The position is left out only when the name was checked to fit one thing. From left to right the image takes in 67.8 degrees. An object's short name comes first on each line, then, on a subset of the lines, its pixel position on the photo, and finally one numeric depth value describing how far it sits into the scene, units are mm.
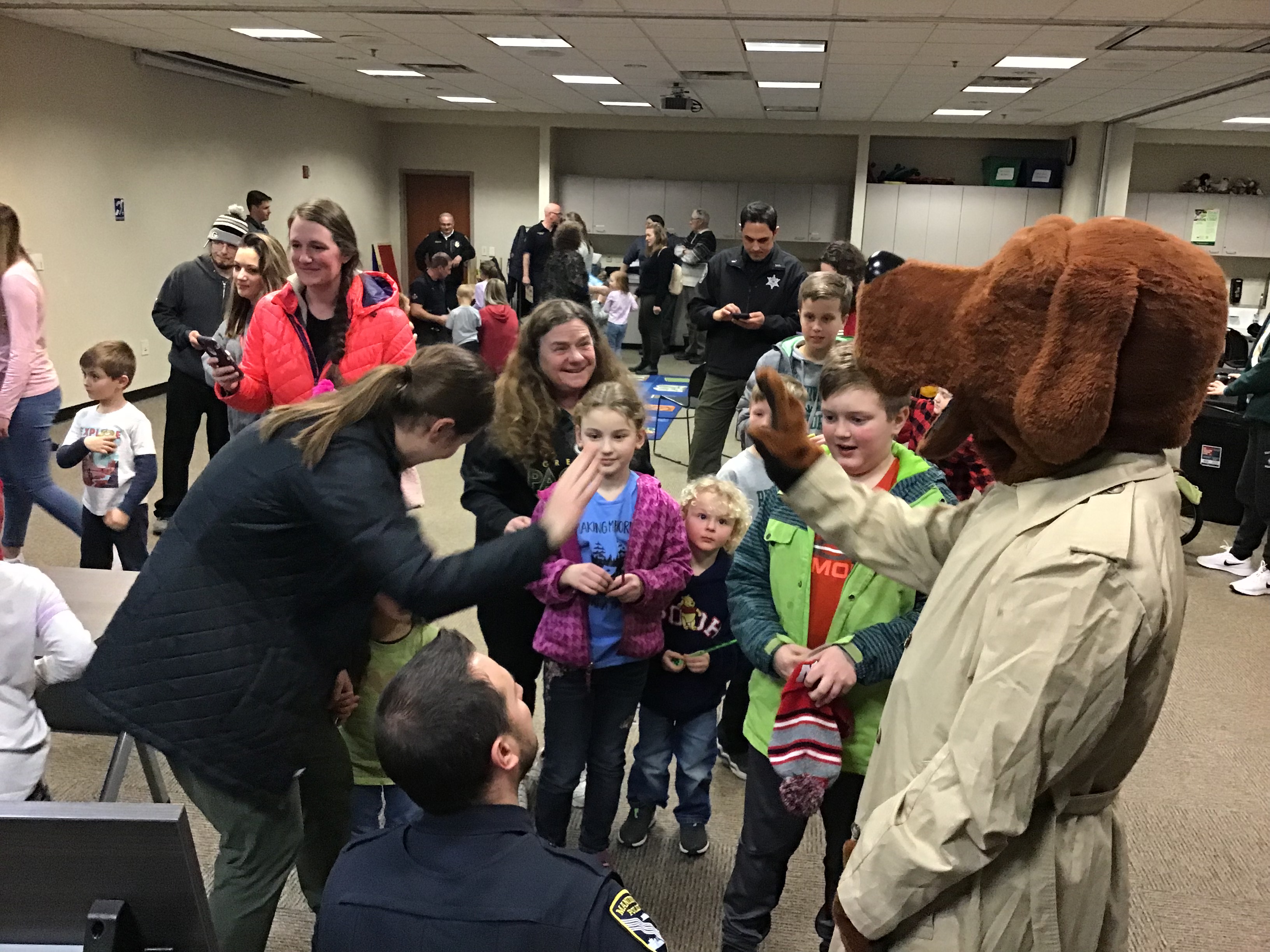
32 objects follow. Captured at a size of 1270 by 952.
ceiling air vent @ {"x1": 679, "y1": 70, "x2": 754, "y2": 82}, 8773
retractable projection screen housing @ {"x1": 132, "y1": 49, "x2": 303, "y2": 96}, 8516
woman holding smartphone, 3793
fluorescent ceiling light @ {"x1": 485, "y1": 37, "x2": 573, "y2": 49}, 7469
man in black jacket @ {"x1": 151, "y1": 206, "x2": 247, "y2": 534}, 4707
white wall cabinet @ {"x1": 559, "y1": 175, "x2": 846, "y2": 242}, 13133
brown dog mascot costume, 990
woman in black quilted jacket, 1528
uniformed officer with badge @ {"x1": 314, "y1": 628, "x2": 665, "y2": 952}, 1099
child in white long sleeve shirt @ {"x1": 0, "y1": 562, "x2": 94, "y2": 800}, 1783
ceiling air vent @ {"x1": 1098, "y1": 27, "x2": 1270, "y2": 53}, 6121
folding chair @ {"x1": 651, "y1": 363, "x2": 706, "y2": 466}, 6246
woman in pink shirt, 3719
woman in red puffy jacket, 2887
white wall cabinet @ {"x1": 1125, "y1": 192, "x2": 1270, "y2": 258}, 11898
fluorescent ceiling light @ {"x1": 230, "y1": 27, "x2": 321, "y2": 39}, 7398
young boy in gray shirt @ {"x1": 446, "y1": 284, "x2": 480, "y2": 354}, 6953
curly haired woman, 2441
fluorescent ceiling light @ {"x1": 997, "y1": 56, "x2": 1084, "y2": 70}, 7391
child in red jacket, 6707
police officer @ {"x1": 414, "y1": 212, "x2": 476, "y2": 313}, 9828
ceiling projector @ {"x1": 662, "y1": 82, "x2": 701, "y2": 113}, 9961
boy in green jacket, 1878
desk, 2143
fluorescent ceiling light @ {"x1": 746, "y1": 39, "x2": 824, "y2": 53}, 7105
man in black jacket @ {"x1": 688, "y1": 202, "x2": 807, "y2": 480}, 4492
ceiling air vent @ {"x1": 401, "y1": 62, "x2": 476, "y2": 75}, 9031
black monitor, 822
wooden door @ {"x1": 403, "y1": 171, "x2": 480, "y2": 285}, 14195
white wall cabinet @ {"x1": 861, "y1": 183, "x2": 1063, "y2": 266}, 12586
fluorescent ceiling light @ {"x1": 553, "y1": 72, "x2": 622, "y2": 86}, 9461
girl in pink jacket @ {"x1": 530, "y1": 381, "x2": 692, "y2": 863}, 2232
